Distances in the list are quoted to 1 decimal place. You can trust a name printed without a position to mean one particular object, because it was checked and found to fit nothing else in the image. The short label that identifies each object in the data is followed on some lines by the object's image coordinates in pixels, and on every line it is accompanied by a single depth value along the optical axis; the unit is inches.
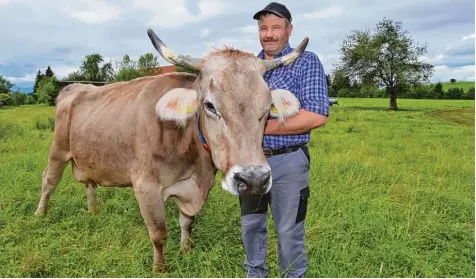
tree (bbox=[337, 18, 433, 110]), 1508.4
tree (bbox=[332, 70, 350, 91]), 1595.7
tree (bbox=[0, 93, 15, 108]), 1371.4
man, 132.8
